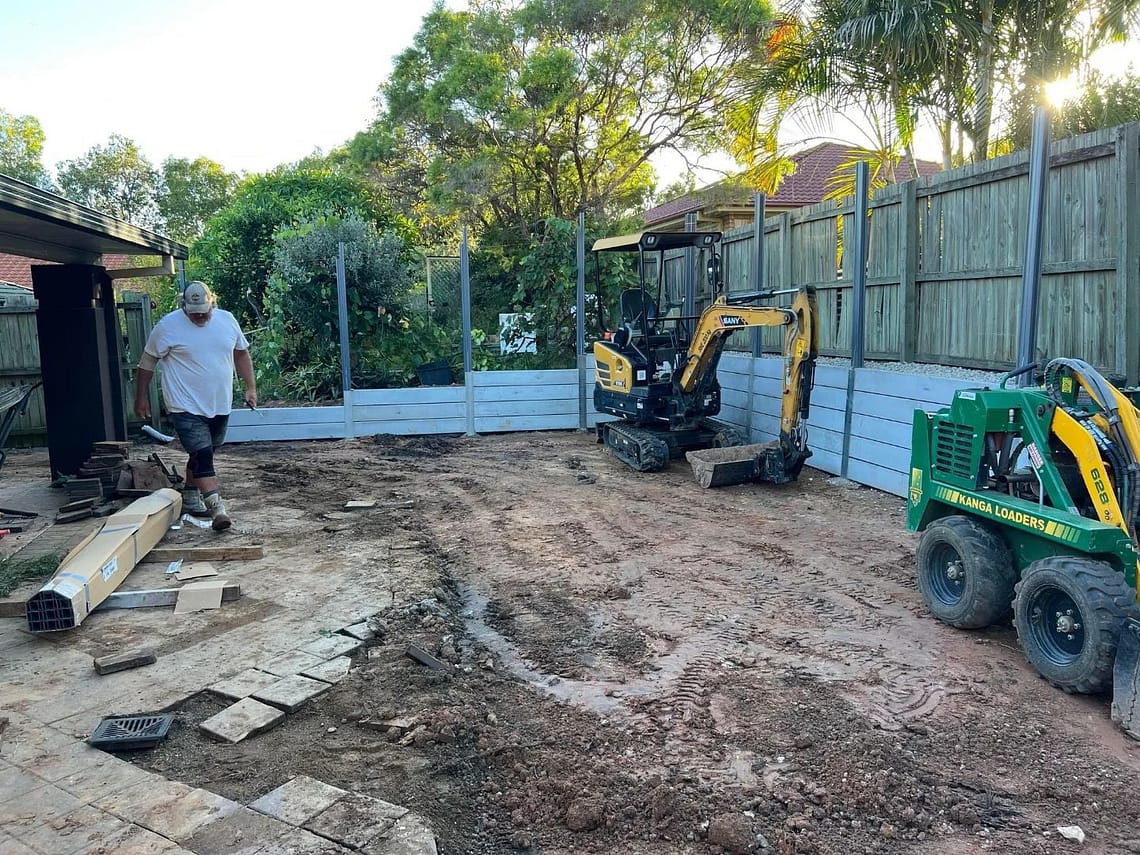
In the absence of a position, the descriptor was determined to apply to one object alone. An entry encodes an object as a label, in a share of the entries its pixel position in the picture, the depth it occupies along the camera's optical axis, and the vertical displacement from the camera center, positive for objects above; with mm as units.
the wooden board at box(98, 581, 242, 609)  4855 -1495
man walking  6406 -320
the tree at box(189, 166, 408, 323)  16703 +1961
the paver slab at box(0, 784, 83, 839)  2785 -1568
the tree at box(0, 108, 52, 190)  36469 +8132
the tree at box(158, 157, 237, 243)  38250 +6139
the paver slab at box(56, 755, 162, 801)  2994 -1575
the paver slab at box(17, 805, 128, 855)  2662 -1570
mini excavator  7910 -608
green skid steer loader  3545 -947
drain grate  3303 -1547
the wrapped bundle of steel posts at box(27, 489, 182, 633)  4348 -1286
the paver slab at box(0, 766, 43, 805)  2963 -1564
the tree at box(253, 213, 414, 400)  12633 +365
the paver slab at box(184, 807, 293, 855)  2652 -1575
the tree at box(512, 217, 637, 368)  13430 +590
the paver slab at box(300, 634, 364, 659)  4172 -1550
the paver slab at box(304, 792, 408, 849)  2701 -1575
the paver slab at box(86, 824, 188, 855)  2637 -1570
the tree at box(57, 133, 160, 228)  37469 +6722
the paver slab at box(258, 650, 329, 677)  3943 -1545
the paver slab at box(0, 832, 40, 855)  2626 -1560
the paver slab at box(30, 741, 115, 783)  3119 -1572
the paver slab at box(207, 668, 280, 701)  3725 -1547
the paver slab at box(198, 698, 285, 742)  3377 -1554
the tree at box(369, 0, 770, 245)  15312 +4230
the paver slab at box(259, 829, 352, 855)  2627 -1576
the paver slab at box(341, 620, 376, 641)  4395 -1550
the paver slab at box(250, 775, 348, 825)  2828 -1576
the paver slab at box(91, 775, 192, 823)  2873 -1576
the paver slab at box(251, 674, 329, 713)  3619 -1549
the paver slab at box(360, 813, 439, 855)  2639 -1585
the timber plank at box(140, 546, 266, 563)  5688 -1467
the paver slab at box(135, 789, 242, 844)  2750 -1574
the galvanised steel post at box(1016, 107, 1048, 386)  5906 +535
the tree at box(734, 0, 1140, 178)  10172 +3231
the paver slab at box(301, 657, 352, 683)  3892 -1556
